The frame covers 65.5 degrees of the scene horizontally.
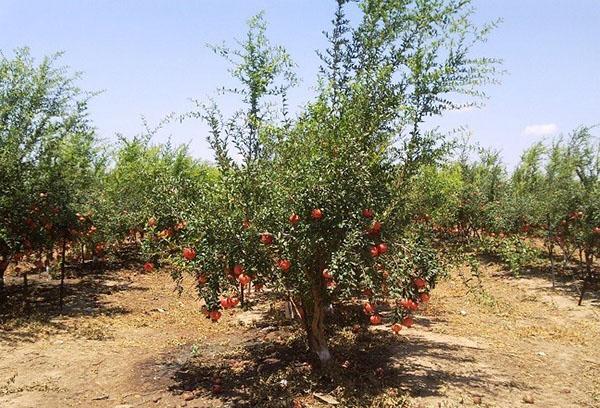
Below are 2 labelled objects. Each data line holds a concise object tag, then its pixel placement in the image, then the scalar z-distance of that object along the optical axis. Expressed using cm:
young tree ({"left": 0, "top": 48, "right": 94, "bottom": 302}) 1062
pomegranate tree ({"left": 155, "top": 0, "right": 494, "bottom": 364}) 589
